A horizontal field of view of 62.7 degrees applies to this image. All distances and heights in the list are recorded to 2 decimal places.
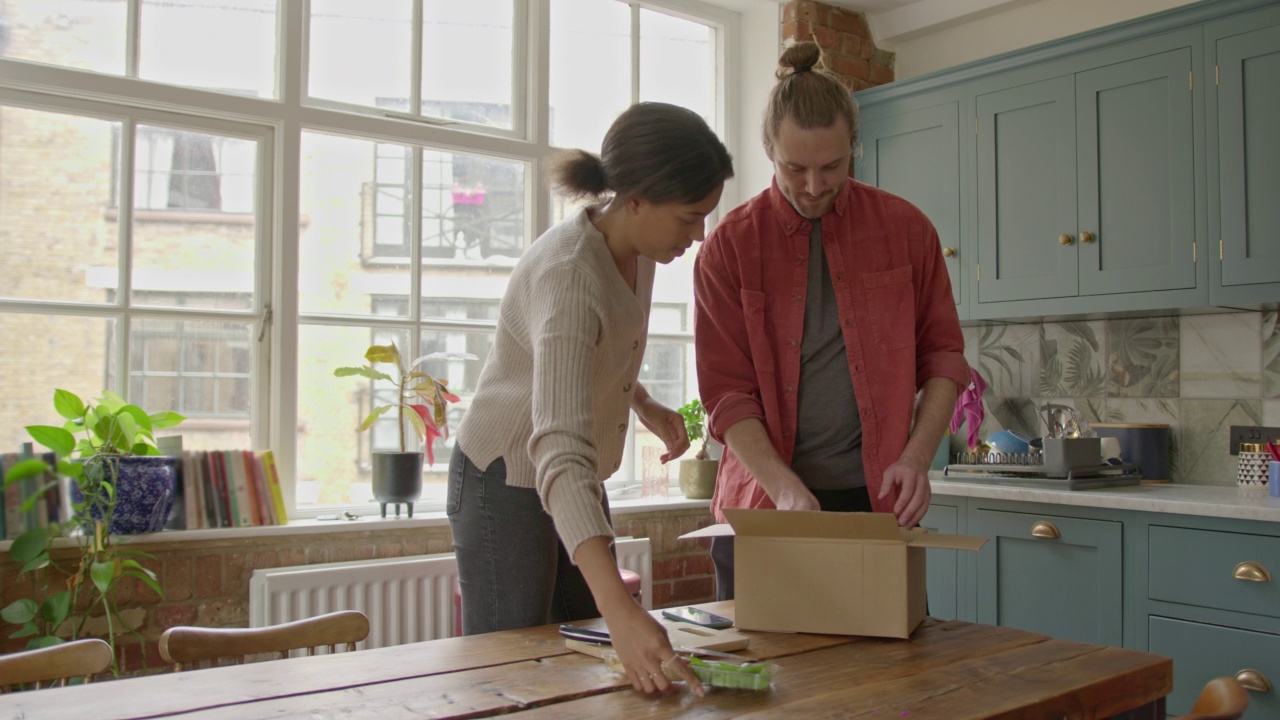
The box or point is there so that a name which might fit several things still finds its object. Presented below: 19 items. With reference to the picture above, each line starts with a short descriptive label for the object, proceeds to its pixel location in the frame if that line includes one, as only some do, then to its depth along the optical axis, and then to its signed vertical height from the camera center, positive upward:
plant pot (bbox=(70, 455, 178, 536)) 2.51 -0.24
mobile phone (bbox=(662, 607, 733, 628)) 1.56 -0.33
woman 1.36 +0.07
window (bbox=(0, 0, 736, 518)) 2.79 +0.58
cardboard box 1.46 -0.25
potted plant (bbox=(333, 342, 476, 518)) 3.06 -0.07
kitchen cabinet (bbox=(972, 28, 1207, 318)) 3.07 +0.68
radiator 2.76 -0.55
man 1.76 +0.12
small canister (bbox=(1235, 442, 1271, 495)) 3.03 -0.19
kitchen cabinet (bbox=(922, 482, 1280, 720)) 2.61 -0.51
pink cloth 3.66 -0.03
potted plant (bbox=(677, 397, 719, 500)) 3.71 -0.26
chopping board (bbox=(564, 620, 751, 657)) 1.39 -0.33
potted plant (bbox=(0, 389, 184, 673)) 2.41 -0.30
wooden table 1.14 -0.34
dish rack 3.08 -0.21
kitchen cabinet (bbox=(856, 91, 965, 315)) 3.68 +0.88
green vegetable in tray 1.21 -0.32
